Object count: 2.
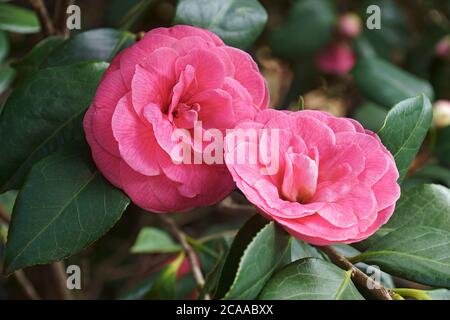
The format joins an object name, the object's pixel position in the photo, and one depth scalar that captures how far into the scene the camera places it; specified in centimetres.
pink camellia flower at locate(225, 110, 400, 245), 57
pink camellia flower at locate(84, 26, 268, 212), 60
